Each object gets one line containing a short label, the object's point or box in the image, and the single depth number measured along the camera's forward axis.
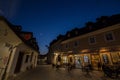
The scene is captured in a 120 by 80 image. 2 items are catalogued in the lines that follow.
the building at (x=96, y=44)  11.64
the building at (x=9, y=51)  3.80
